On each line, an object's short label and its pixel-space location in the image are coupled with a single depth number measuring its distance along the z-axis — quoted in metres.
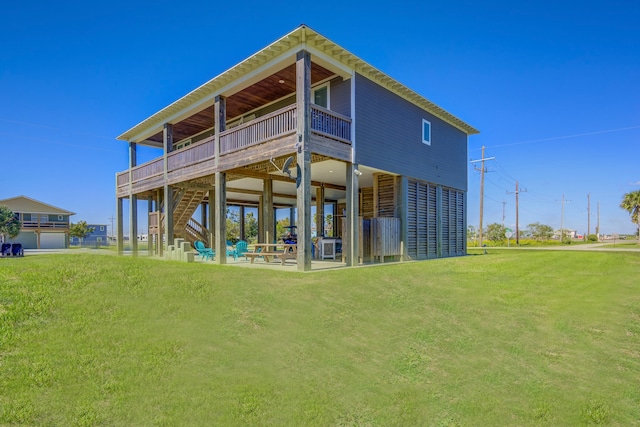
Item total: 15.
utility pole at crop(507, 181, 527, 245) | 40.88
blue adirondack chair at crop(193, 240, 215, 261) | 13.82
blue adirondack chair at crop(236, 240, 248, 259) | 13.39
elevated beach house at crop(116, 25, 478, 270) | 10.41
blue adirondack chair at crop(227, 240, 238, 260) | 13.40
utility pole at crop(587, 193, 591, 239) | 67.38
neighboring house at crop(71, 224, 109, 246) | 54.63
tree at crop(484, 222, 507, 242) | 49.50
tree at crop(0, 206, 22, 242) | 28.88
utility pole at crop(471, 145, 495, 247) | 32.97
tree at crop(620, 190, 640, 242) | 40.12
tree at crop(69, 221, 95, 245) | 51.98
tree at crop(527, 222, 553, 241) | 57.88
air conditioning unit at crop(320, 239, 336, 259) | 14.95
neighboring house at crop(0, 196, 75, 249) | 41.25
